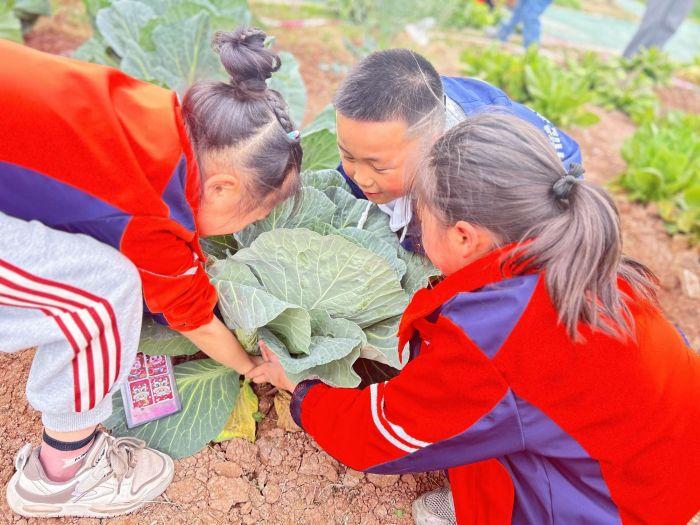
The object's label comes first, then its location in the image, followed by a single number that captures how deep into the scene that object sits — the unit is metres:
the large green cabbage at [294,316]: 1.63
